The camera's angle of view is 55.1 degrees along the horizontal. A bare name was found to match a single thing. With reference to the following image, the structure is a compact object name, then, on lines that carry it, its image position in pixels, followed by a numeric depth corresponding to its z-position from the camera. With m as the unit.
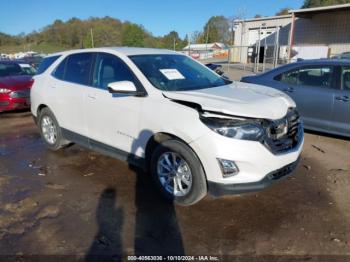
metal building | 24.75
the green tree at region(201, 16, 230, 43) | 82.44
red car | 8.95
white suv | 3.41
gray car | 5.91
